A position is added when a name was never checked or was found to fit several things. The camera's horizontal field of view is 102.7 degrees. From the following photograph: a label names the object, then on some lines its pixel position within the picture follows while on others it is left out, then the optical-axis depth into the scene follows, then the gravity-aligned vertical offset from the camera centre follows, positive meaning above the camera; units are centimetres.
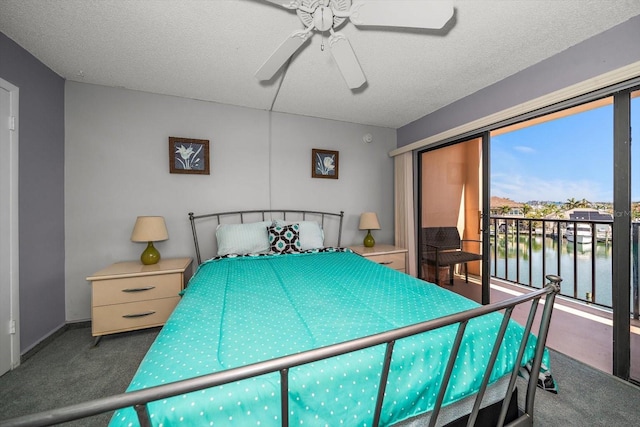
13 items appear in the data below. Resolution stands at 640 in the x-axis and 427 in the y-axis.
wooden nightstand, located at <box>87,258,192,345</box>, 214 -71
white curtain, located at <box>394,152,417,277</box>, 350 +9
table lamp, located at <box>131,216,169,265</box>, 238 -18
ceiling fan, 127 +105
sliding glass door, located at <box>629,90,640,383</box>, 171 +5
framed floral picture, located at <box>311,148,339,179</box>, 337 +67
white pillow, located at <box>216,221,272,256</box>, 266 -27
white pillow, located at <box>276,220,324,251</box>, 289 -24
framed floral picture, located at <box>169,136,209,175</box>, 276 +64
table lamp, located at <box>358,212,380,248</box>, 334 -14
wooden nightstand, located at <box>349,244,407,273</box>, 311 -51
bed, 70 -51
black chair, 327 -49
